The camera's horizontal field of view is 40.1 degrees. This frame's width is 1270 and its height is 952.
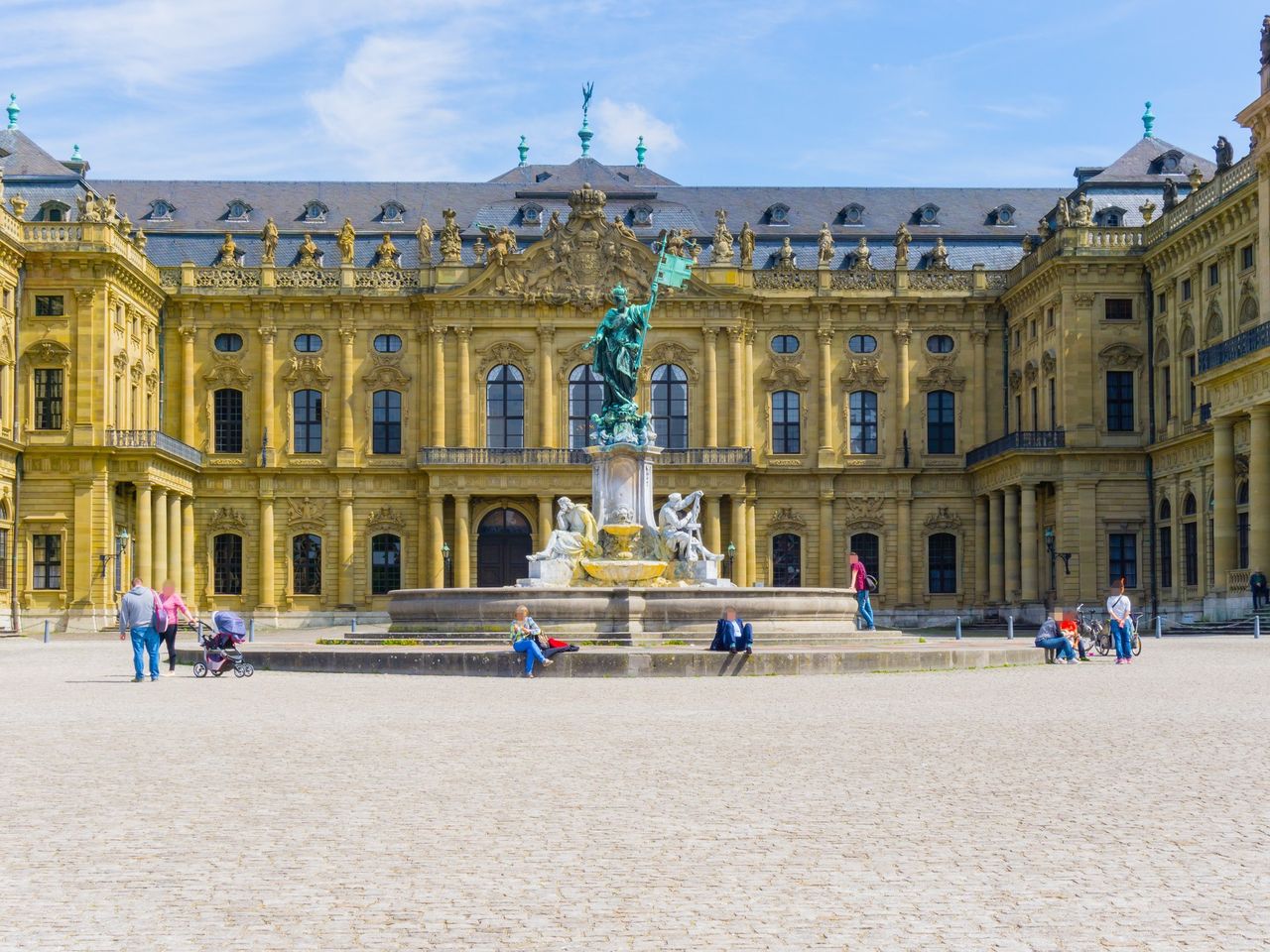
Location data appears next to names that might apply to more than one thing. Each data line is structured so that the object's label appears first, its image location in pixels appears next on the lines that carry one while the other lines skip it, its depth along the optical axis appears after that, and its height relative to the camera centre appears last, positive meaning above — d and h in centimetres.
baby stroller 2878 -158
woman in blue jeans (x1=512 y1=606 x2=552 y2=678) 2727 -140
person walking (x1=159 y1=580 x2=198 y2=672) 2950 -90
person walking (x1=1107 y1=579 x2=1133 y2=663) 3319 -156
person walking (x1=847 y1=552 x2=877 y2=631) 4084 -108
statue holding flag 3934 +430
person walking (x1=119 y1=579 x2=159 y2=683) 2714 -103
